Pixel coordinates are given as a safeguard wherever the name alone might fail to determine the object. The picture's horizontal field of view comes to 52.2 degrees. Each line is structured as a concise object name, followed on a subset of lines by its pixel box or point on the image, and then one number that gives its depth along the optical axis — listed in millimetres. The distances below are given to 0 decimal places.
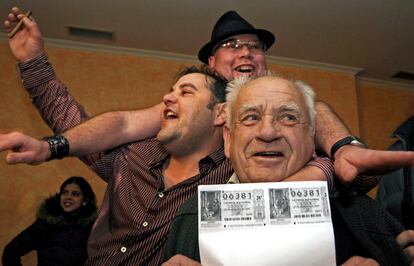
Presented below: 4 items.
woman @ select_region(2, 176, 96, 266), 2664
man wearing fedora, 1062
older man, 992
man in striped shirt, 1301
